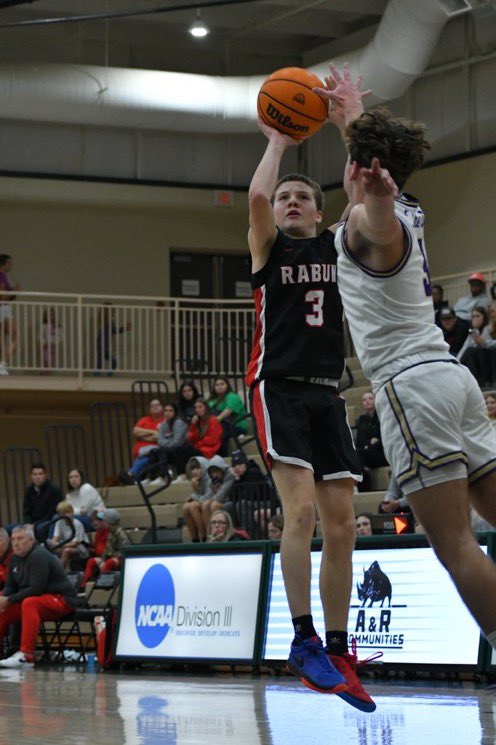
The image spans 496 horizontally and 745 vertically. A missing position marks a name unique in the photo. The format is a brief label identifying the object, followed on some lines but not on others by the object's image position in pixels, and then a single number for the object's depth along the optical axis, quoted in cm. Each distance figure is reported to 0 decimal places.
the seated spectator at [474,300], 1797
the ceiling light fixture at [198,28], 2059
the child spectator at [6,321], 2066
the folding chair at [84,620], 1292
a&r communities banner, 864
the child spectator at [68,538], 1583
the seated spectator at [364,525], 1107
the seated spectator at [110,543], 1509
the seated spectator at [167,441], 1816
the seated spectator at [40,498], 1772
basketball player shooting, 541
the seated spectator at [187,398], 1888
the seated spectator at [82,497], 1775
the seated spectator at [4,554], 1448
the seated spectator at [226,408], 1839
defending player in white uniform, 445
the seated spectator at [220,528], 1216
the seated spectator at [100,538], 1595
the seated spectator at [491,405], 1274
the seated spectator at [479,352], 1617
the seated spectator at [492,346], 1608
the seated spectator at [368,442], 1500
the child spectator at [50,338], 2133
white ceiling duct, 2006
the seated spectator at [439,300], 1834
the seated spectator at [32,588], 1279
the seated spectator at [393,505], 1264
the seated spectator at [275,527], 1218
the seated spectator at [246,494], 1416
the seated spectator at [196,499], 1514
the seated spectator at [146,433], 1910
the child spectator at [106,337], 2133
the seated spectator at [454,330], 1692
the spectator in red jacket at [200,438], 1812
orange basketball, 575
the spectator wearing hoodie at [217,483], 1512
